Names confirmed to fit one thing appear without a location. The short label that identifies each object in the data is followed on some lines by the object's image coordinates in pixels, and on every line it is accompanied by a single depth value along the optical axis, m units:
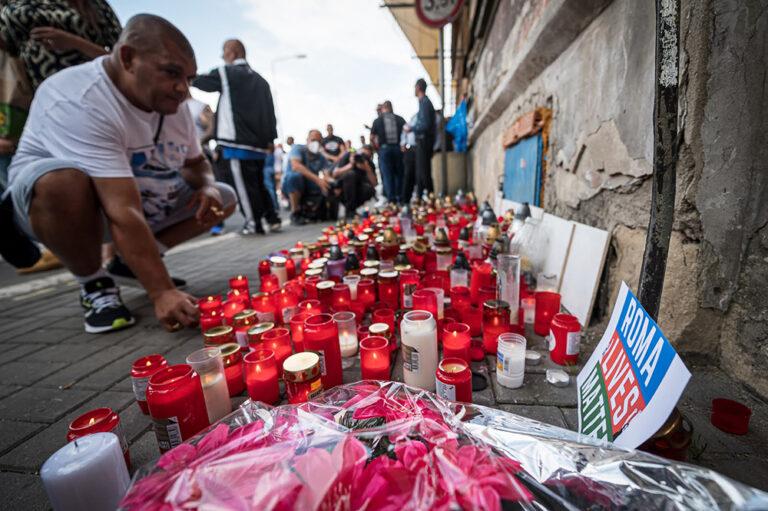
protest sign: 0.66
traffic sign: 5.14
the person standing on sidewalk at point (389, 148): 7.23
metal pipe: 0.75
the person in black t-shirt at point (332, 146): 8.98
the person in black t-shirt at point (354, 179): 7.67
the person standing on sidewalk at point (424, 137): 6.54
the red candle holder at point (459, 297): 1.59
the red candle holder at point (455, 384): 1.00
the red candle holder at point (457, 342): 1.21
